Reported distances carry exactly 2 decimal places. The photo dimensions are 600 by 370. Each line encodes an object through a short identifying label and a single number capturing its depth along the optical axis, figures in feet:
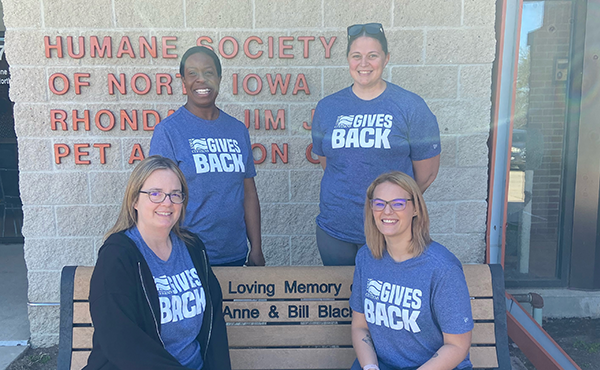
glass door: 12.78
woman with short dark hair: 7.37
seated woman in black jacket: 5.13
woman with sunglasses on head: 7.48
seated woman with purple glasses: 5.80
